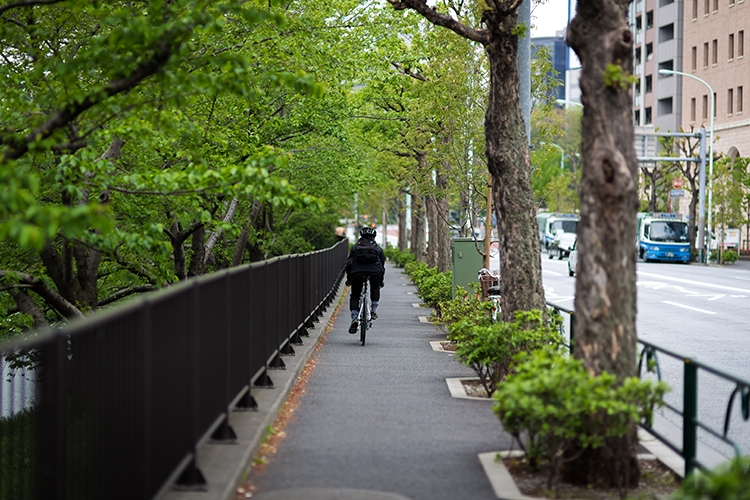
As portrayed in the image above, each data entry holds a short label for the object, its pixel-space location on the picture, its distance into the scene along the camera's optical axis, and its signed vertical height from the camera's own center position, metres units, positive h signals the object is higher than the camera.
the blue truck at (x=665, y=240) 61.25 -1.27
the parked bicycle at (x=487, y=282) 17.05 -1.00
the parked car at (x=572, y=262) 44.99 -1.83
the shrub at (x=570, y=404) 6.54 -1.07
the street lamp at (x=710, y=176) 59.84 +2.11
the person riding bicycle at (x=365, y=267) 17.64 -0.79
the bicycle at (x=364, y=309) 17.08 -1.41
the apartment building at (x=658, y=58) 84.56 +12.02
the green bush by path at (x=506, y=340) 10.24 -1.11
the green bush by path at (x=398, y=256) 53.21 -2.18
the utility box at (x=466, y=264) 20.84 -0.87
